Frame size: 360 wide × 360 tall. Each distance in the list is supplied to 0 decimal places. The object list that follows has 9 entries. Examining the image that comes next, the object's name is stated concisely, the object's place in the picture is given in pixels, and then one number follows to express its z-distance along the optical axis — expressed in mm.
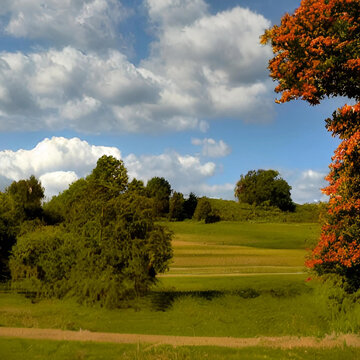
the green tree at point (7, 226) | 43094
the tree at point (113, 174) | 35428
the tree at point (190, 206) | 130587
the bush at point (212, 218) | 118812
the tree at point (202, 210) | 121000
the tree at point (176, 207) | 123688
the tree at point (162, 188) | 131638
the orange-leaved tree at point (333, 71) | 19578
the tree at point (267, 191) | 155875
